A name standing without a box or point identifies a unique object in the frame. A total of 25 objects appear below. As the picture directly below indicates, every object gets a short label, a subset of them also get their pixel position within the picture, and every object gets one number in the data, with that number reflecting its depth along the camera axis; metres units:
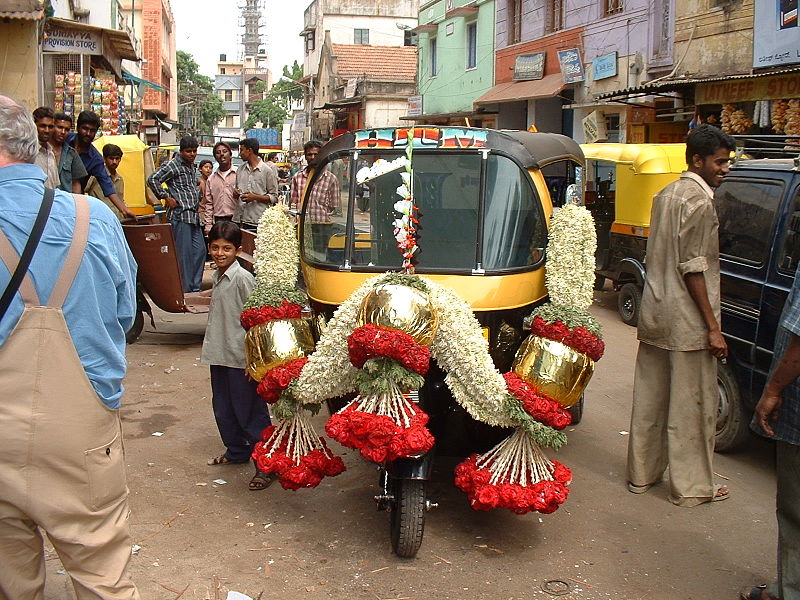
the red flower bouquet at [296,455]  4.70
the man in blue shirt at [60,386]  2.82
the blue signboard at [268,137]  65.50
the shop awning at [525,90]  23.38
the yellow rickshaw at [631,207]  10.97
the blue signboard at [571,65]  22.17
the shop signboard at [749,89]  14.05
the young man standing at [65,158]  7.83
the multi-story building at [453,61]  29.52
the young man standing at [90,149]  8.56
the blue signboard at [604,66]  20.53
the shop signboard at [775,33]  14.01
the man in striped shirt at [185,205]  10.08
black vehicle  5.73
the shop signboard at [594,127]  20.84
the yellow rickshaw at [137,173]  11.79
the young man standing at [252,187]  10.29
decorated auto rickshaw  4.15
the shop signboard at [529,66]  24.77
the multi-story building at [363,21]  58.03
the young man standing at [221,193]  10.57
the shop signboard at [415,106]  35.79
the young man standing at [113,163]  9.88
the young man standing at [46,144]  7.25
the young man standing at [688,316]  5.17
